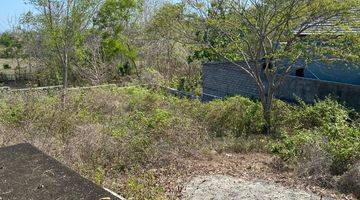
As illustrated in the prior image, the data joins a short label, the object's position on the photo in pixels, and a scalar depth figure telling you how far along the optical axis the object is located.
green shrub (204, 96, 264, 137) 10.71
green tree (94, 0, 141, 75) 21.47
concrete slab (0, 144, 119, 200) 3.51
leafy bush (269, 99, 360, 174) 7.55
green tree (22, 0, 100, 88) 15.45
